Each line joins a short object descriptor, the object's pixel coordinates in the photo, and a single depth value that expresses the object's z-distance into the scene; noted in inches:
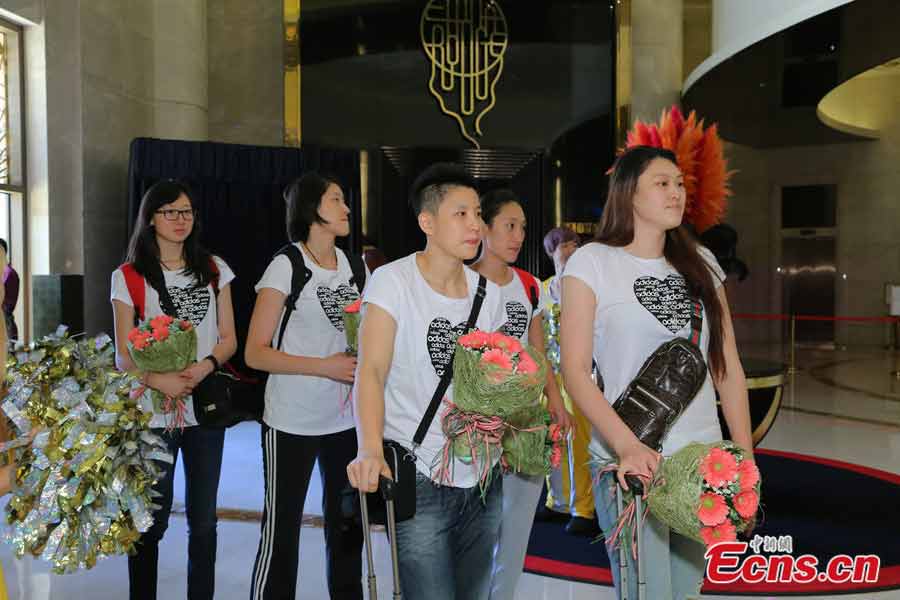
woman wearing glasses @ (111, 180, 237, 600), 131.5
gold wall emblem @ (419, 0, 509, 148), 419.5
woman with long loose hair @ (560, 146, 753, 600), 101.0
